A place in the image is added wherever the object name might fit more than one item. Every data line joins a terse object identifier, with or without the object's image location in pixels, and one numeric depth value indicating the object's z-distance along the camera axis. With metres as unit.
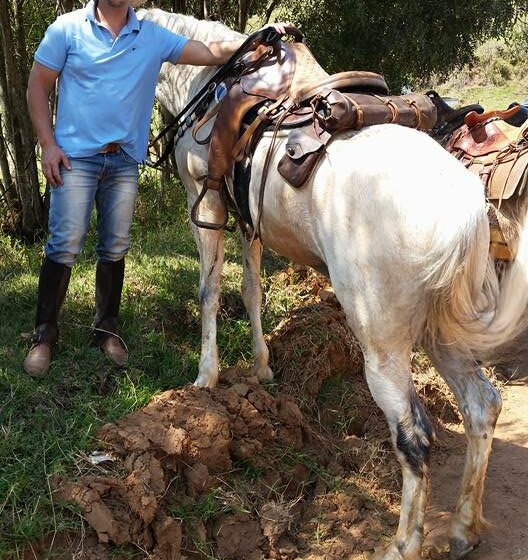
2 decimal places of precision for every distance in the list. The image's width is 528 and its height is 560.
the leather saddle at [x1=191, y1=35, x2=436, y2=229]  3.10
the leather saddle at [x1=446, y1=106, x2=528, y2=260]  3.63
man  3.63
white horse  2.75
